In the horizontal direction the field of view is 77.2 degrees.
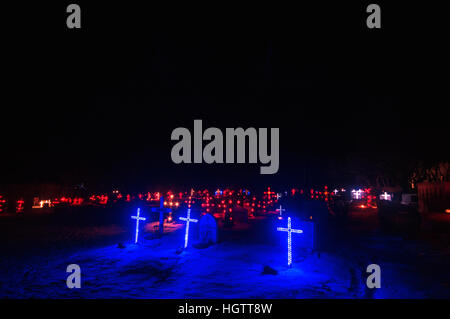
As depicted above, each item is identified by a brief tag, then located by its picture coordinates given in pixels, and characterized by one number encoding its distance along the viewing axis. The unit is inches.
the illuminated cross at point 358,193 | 1608.3
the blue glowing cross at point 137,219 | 435.5
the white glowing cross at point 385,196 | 1373.6
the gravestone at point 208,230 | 420.8
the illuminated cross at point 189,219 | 417.5
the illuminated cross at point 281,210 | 718.2
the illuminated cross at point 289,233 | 296.4
